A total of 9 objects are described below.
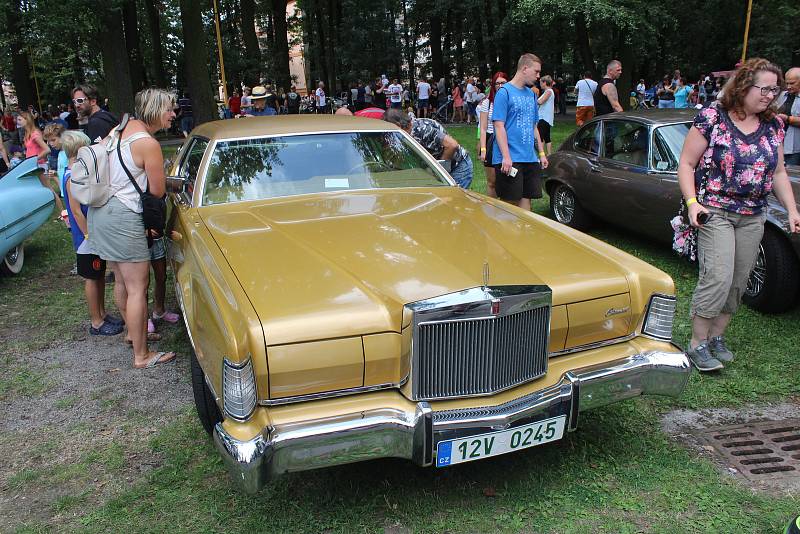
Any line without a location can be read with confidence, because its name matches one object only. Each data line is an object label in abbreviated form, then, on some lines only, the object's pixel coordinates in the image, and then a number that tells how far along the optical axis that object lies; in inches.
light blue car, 252.4
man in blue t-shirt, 223.8
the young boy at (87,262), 183.9
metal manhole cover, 122.0
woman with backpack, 159.3
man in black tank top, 368.5
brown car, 186.9
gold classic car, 96.7
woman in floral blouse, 144.9
